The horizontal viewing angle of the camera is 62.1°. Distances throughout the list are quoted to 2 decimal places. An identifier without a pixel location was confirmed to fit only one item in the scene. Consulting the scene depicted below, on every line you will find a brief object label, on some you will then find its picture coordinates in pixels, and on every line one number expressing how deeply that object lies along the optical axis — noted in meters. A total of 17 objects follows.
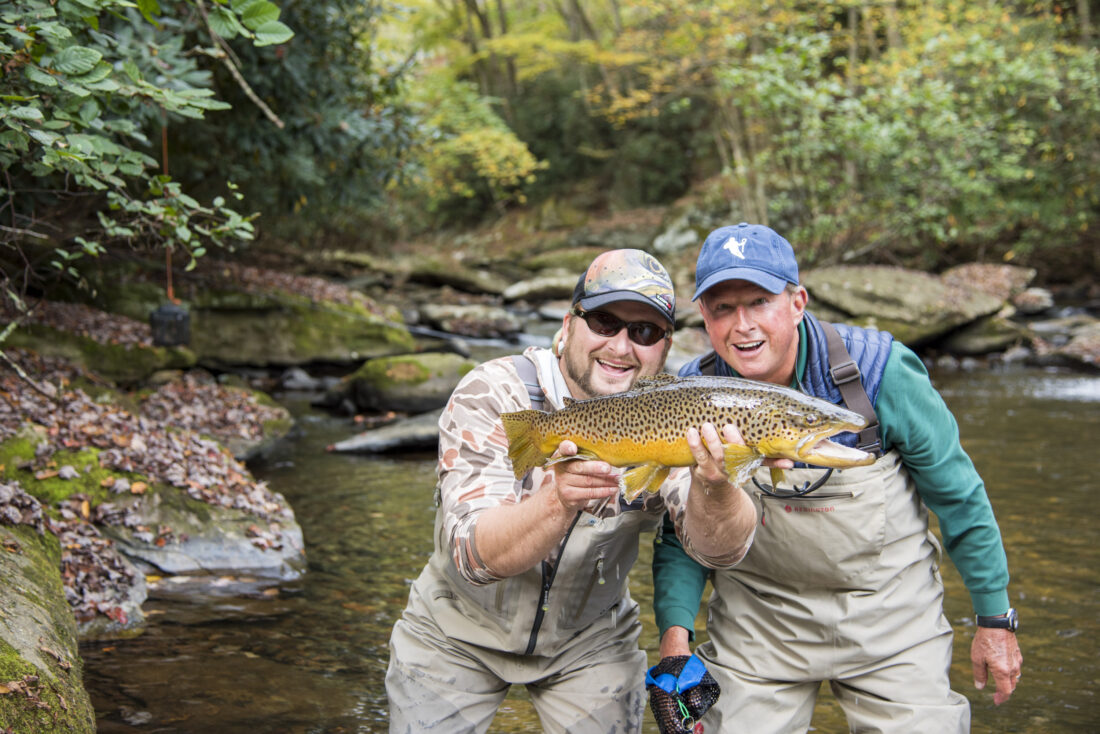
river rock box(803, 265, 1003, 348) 20.00
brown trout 2.61
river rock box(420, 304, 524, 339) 22.06
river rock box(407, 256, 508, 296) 29.58
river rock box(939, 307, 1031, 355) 20.12
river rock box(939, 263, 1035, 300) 24.11
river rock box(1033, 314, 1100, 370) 18.38
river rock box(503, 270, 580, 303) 27.84
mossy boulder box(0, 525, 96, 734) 3.27
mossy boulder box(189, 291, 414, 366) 16.48
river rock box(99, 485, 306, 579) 6.84
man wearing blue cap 3.29
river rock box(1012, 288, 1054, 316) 23.72
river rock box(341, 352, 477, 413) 14.42
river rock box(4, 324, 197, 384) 11.51
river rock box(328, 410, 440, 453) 12.09
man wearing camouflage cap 3.37
